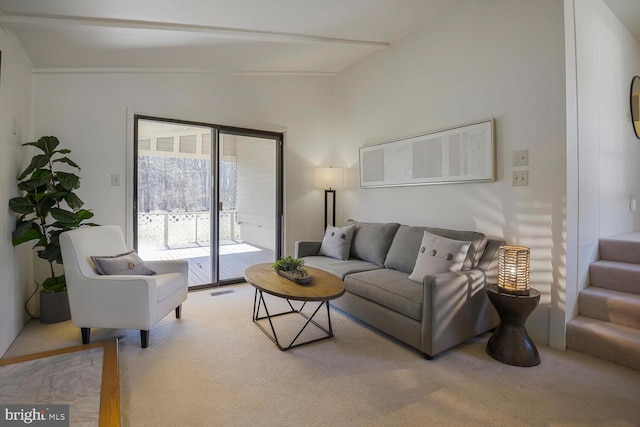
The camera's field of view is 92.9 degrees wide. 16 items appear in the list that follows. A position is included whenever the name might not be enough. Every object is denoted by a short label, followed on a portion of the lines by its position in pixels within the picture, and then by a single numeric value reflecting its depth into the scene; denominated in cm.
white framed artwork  277
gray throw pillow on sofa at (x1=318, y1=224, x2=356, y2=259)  358
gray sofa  215
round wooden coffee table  215
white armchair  226
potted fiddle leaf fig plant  251
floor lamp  430
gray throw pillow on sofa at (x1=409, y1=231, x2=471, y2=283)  244
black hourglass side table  210
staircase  210
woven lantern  217
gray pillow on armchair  238
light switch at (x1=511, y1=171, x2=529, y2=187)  252
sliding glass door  359
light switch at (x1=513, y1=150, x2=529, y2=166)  251
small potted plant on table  252
